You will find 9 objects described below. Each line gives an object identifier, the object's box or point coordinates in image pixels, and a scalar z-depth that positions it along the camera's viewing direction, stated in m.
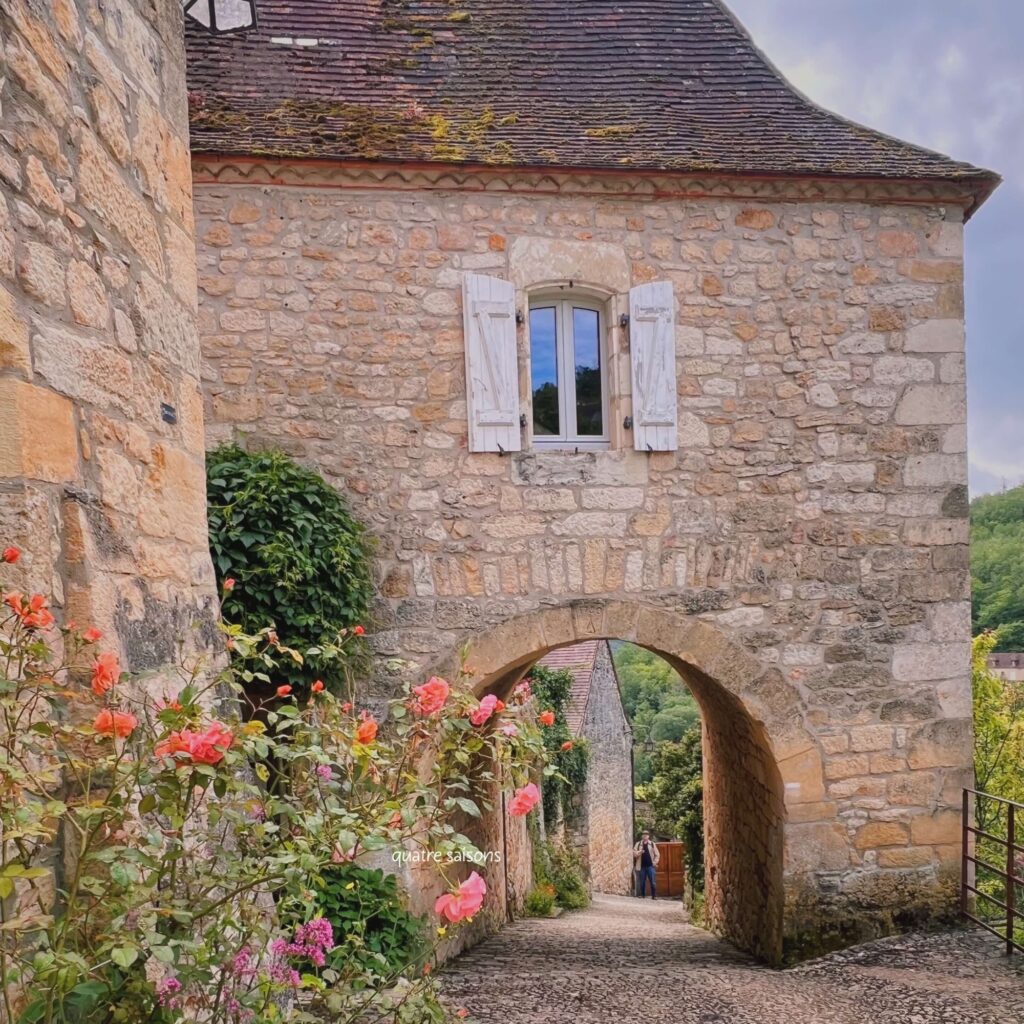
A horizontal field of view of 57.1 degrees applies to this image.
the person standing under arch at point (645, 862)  19.69
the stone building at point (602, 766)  17.06
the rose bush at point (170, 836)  1.58
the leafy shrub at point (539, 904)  10.83
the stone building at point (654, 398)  5.70
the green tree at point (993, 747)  7.02
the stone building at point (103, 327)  1.84
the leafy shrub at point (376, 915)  4.89
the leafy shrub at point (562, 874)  12.62
